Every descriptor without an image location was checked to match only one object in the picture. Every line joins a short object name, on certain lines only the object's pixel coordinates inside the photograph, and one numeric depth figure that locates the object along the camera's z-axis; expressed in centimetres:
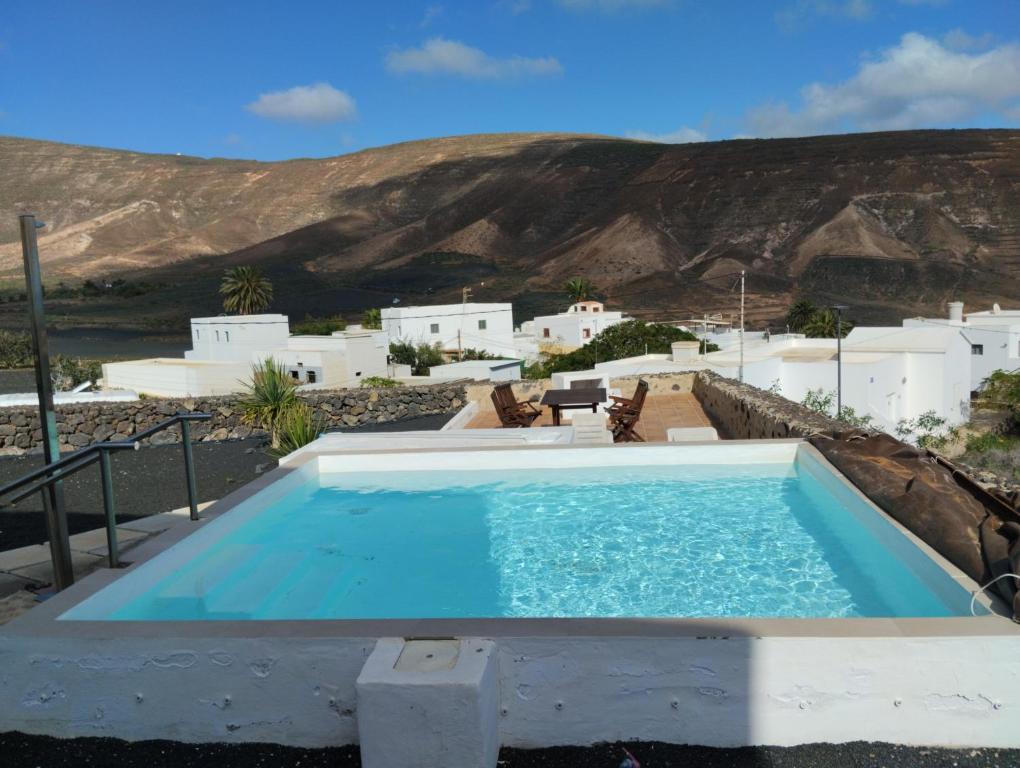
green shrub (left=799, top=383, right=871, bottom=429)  1526
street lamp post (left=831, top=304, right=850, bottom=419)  1757
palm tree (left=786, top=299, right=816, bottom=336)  5038
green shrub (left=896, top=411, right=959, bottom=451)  2083
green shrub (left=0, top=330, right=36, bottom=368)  3128
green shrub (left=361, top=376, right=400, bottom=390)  2151
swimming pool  458
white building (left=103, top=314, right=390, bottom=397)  2358
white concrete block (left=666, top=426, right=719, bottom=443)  848
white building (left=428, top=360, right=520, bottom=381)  2698
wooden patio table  1110
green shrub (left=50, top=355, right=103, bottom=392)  2856
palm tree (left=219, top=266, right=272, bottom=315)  5741
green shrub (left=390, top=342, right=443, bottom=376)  3949
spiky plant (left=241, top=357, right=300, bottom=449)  1189
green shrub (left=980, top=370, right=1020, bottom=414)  3168
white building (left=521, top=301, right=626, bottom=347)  4591
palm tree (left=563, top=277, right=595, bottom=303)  6594
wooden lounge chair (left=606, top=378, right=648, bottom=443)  998
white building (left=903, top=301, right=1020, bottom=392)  3609
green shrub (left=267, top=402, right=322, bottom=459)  989
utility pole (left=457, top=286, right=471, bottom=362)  4379
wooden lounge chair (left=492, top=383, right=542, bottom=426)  1109
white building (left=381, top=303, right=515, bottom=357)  4403
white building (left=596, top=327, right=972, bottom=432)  1895
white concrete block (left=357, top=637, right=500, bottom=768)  256
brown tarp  357
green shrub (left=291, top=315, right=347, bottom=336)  5351
